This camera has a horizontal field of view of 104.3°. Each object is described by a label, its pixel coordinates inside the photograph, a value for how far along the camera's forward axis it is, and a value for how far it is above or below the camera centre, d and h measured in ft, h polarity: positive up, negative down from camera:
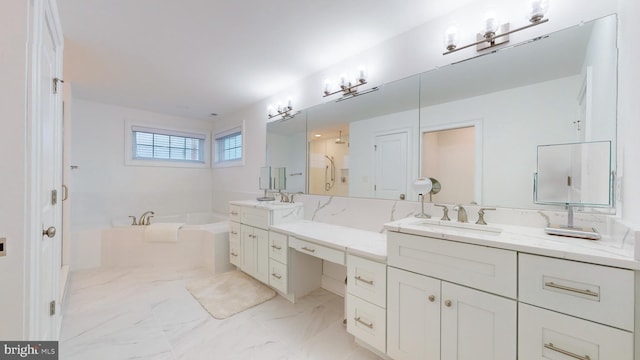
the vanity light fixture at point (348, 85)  7.20 +2.91
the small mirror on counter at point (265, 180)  10.52 -0.06
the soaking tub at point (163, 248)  10.52 -3.04
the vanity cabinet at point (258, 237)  7.92 -2.06
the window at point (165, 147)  13.14 +1.74
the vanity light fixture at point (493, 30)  4.47 +3.00
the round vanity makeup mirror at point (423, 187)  5.71 -0.16
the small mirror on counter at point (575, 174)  3.87 +0.12
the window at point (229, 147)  13.47 +1.79
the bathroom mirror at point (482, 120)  4.23 +1.32
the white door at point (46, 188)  3.70 -0.21
